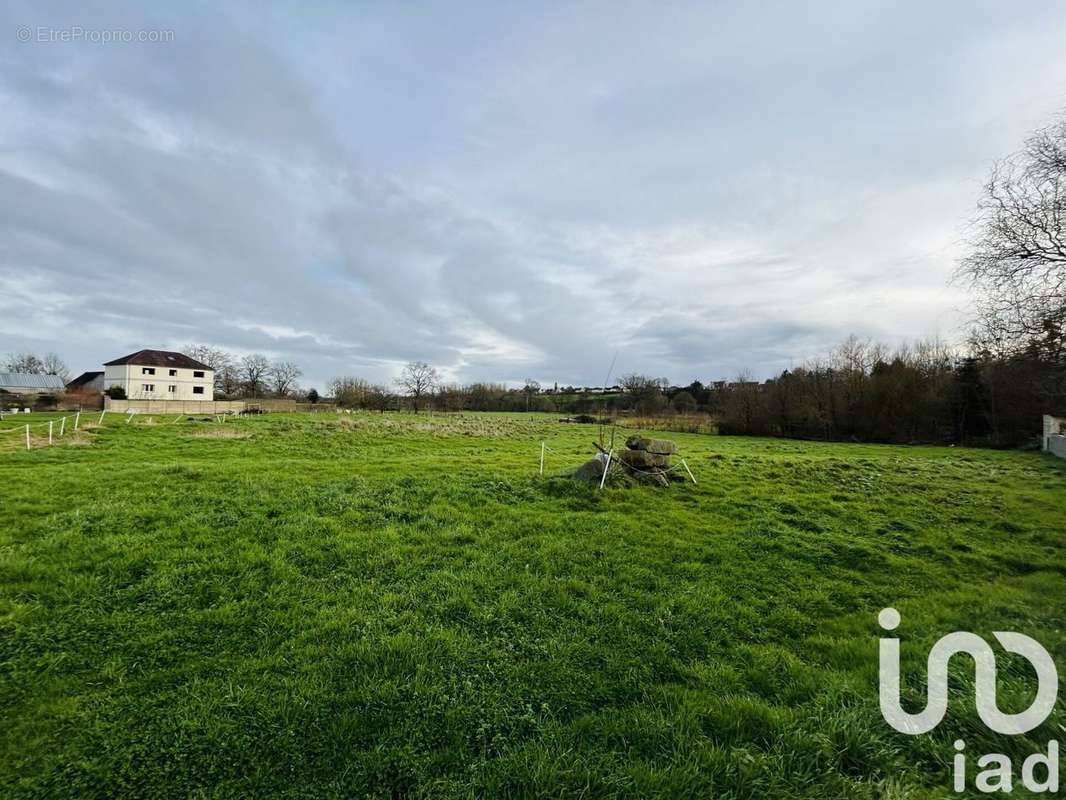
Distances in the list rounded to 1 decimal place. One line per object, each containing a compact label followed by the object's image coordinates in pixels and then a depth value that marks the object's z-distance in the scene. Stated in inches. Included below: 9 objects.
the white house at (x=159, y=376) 2053.4
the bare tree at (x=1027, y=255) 397.7
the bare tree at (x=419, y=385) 2930.6
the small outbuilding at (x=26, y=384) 2370.8
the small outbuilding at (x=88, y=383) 2336.2
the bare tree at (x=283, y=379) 3002.0
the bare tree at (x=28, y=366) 2637.8
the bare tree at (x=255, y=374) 2906.0
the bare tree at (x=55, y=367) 2812.5
